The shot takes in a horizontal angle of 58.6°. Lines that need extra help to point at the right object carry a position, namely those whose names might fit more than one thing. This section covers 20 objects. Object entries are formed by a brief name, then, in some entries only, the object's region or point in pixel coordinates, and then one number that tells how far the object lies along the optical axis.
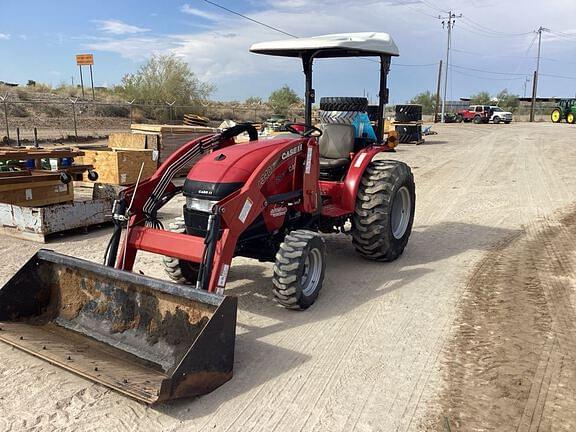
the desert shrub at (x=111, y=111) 28.37
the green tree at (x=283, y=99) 41.38
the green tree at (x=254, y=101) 51.59
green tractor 42.12
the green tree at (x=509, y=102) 68.44
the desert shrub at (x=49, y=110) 26.55
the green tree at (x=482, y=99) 74.69
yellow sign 28.12
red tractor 3.40
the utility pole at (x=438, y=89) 47.28
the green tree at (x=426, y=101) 64.31
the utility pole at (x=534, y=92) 50.95
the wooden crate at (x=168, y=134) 12.55
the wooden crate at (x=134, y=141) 12.33
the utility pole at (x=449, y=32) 47.36
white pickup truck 47.47
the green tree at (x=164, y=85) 31.70
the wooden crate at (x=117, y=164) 10.51
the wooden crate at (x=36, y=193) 7.78
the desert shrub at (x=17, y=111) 24.99
